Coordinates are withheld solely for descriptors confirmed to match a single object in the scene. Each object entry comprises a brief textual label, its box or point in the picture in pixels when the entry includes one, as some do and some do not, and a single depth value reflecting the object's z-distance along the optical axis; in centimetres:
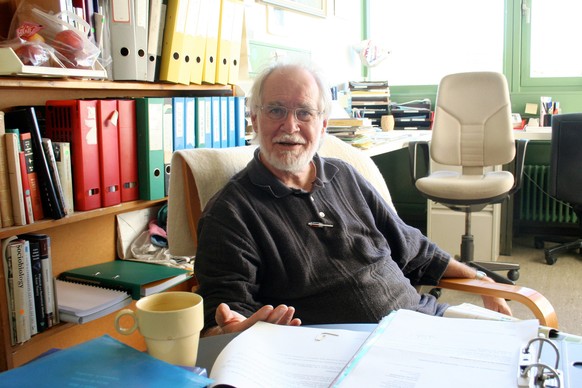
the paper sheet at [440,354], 68
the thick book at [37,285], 173
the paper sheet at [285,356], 69
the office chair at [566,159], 323
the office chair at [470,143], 305
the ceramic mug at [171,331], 67
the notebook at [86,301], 182
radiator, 396
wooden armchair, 147
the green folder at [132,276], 194
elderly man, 125
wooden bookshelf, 168
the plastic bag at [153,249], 218
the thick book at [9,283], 165
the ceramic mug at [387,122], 397
